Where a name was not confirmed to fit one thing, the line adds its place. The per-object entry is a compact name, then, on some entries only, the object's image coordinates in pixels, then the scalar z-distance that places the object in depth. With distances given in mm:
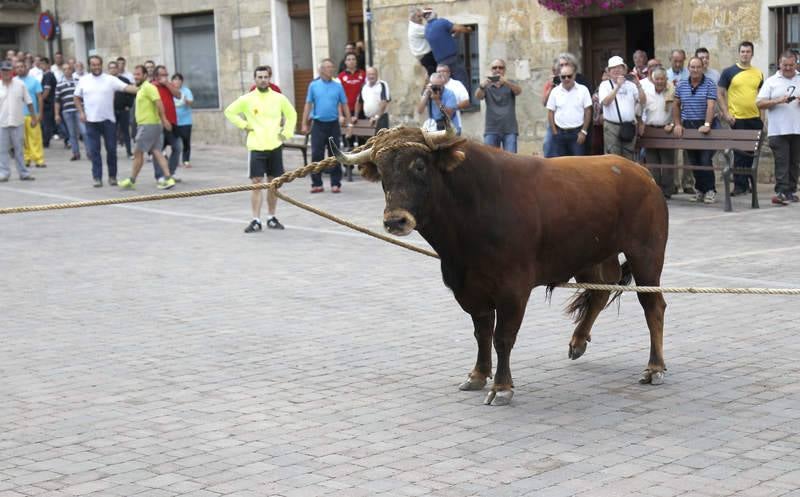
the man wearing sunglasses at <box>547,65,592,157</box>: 16594
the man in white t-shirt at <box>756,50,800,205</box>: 15992
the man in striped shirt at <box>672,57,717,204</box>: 16531
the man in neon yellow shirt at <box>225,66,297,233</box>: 15195
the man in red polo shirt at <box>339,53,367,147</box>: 21688
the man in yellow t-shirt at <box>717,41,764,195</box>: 16828
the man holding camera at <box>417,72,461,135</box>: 18266
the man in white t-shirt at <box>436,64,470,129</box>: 18547
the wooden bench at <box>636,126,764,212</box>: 15867
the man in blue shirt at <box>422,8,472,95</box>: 20531
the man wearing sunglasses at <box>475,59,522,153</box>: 17812
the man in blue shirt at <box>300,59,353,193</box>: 18891
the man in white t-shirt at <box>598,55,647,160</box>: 16391
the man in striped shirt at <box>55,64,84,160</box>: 26469
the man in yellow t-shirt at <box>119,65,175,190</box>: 19609
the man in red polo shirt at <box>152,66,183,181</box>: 21295
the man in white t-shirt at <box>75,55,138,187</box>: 20656
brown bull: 7086
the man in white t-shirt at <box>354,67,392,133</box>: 20734
